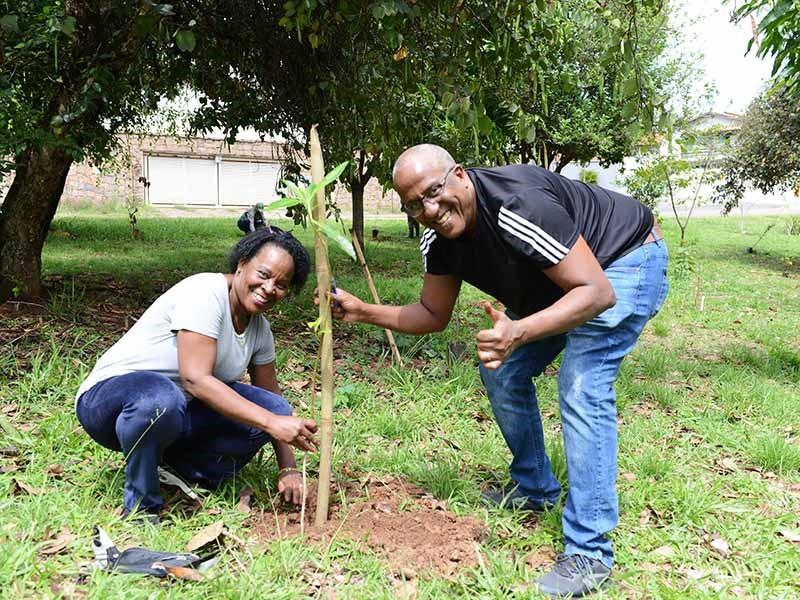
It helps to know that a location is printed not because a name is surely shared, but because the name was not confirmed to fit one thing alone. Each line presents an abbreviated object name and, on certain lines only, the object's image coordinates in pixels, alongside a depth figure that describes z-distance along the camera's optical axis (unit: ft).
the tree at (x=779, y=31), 13.69
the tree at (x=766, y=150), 42.63
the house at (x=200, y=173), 75.20
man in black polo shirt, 6.92
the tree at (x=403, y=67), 11.96
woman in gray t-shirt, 8.03
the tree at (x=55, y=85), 13.21
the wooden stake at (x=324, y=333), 7.79
